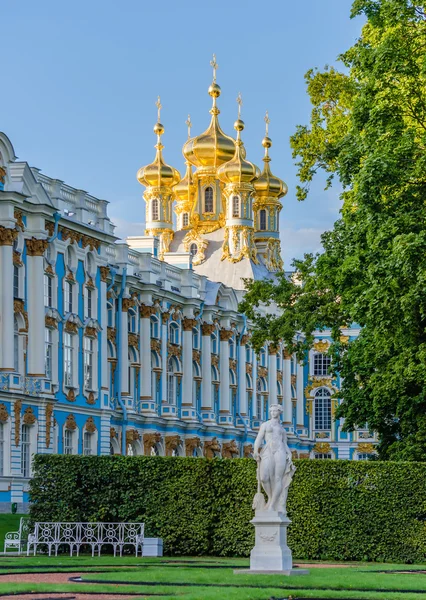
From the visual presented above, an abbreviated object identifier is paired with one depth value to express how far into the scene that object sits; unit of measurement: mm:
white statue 30031
